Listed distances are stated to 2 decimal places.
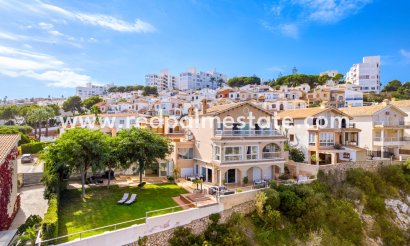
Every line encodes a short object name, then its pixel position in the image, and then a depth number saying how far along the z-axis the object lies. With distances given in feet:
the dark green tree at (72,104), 308.60
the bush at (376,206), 99.95
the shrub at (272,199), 76.43
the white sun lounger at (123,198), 75.41
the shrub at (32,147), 140.05
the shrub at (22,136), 151.49
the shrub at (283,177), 101.33
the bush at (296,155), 114.21
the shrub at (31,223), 54.25
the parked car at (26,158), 122.93
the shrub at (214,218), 70.08
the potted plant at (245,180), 95.46
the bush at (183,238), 63.36
